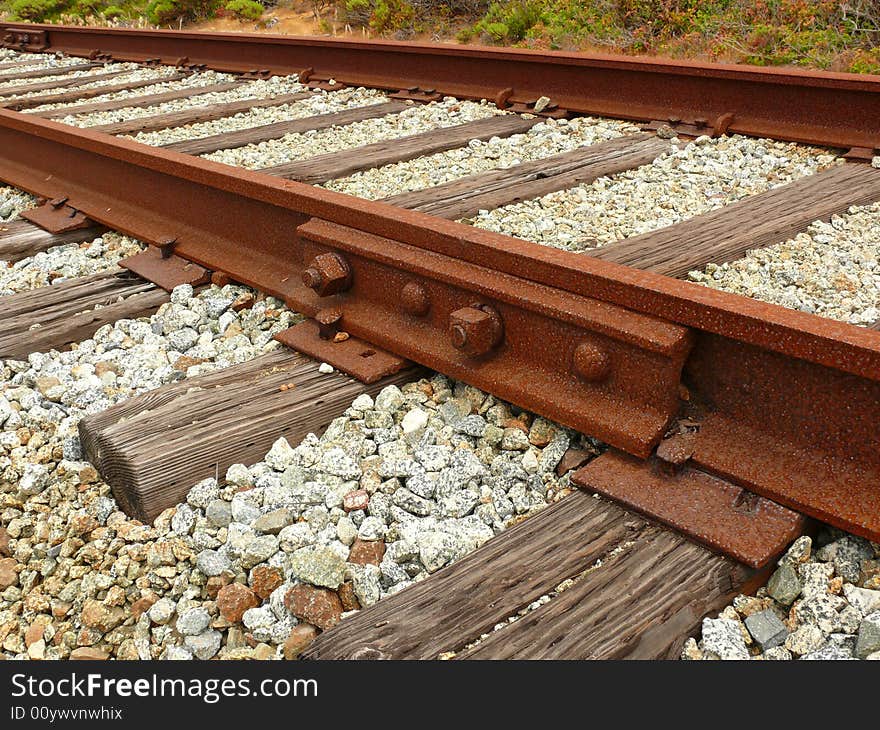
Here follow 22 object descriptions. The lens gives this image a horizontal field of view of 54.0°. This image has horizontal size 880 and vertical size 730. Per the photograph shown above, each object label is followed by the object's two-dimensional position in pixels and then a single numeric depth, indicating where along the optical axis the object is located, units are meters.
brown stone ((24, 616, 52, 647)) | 1.96
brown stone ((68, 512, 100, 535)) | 2.20
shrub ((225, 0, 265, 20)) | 17.91
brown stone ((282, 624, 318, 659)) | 1.77
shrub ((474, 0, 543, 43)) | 11.73
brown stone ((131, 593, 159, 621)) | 1.94
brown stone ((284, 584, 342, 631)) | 1.82
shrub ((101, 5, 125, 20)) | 19.66
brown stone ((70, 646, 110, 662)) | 1.86
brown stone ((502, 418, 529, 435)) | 2.29
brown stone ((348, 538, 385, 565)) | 1.94
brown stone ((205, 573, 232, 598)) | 1.94
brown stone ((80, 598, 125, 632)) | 1.94
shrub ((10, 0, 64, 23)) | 20.27
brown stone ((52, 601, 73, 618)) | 2.01
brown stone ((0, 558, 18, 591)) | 2.12
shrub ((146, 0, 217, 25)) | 18.67
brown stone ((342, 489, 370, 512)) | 2.07
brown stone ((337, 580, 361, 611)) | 1.87
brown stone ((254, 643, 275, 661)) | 1.78
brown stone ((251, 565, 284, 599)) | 1.91
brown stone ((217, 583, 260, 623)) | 1.87
